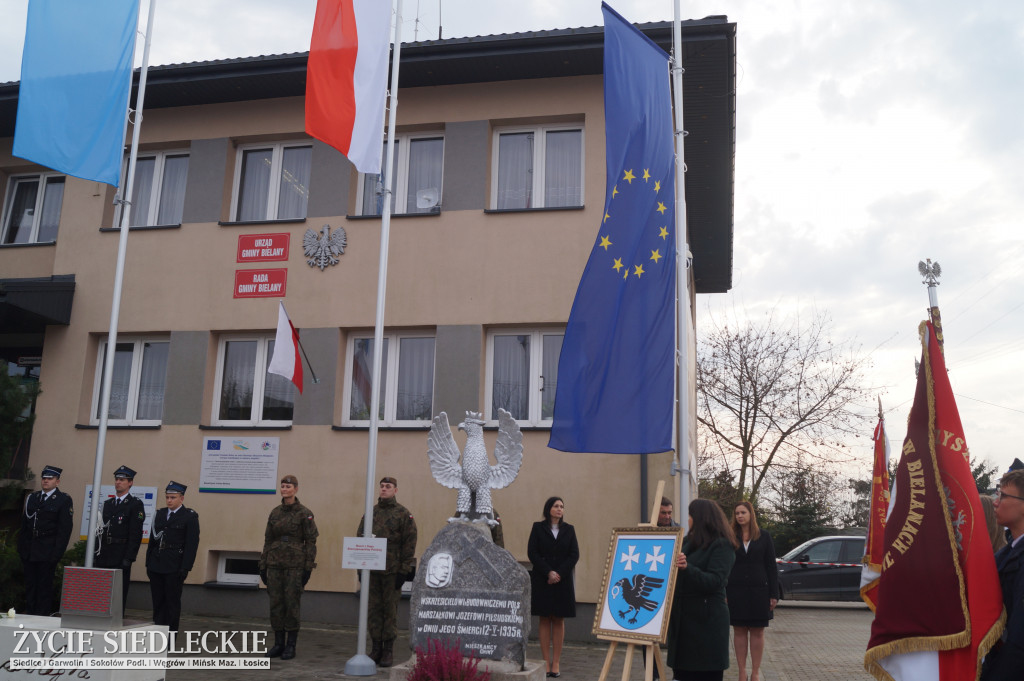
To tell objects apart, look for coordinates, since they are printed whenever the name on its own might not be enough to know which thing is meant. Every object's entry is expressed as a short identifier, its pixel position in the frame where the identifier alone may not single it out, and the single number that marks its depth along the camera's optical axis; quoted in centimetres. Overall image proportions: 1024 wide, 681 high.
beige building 1202
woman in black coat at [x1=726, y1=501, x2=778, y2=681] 827
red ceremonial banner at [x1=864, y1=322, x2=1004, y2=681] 413
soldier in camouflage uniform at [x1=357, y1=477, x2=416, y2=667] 922
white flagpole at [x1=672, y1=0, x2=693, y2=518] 788
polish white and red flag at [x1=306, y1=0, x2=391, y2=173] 962
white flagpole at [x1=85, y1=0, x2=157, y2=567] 922
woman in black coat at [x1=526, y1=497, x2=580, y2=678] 886
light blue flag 955
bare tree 2684
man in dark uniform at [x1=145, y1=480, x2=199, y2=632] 979
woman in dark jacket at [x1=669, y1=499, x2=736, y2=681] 584
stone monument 737
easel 593
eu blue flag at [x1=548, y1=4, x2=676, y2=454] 755
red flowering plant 637
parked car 1845
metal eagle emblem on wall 1290
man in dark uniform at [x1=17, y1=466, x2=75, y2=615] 1040
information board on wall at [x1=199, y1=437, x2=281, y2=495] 1240
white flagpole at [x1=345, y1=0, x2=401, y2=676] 851
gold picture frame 604
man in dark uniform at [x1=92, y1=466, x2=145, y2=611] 1033
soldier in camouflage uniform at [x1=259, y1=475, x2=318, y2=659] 930
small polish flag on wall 1091
